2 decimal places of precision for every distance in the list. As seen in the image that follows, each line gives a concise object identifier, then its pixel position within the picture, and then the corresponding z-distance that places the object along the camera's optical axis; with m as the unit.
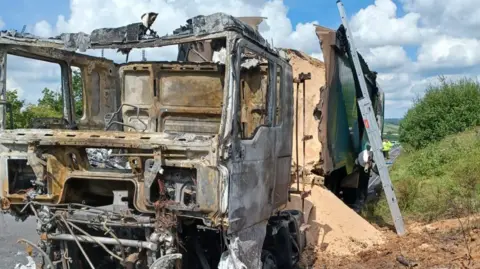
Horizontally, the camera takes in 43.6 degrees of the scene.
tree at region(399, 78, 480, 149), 21.48
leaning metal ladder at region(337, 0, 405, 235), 8.05
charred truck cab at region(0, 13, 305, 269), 4.04
